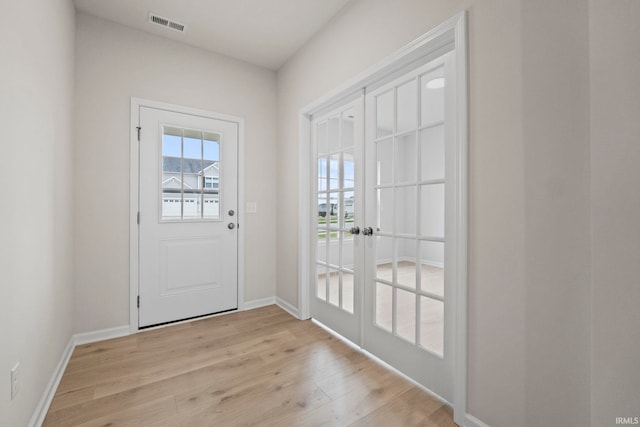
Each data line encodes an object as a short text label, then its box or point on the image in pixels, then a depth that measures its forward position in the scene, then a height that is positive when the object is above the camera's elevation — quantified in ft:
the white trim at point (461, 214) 4.78 +0.02
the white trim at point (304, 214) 9.53 +0.01
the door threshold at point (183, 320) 8.84 -3.51
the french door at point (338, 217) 7.66 -0.08
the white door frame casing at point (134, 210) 8.56 +0.10
